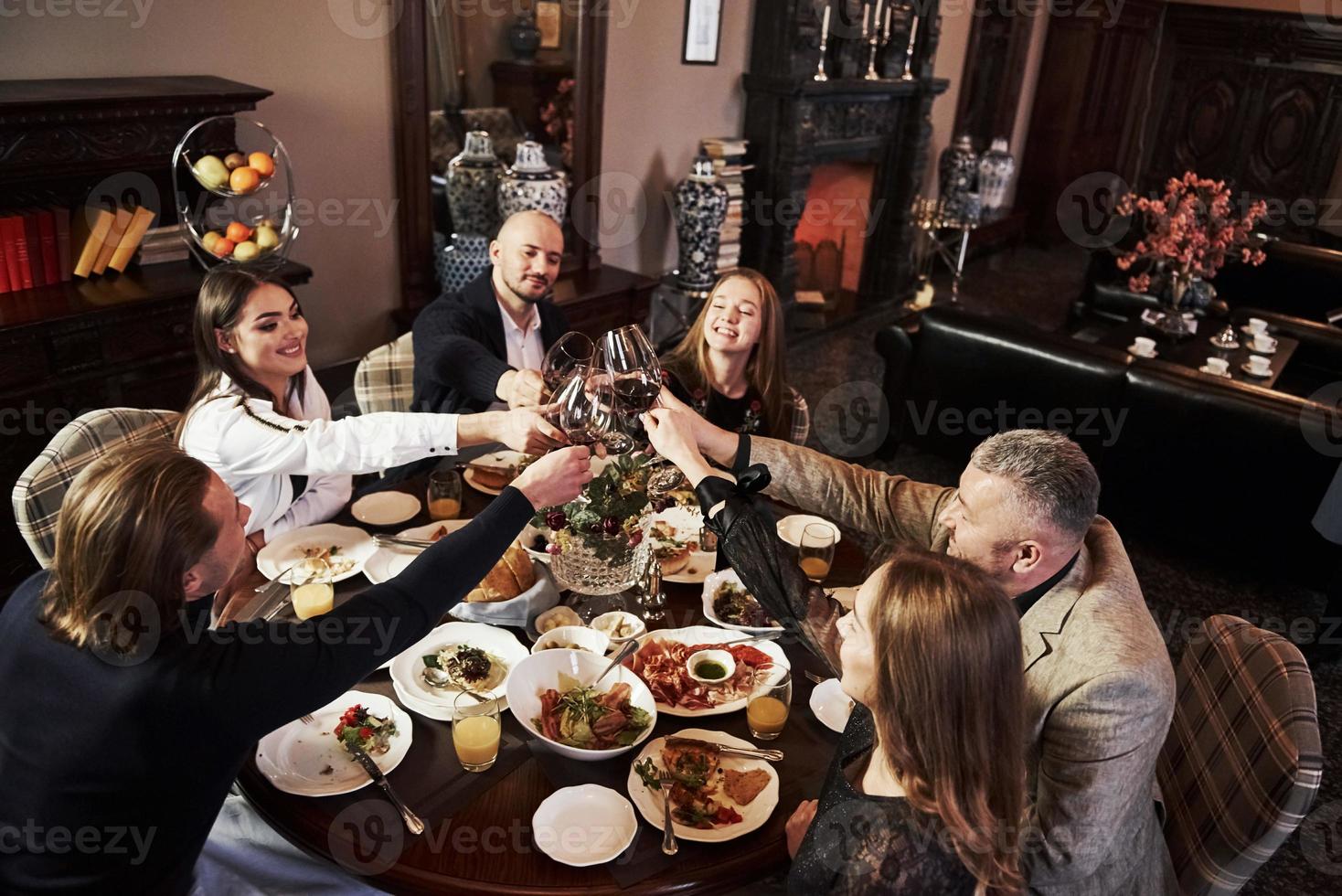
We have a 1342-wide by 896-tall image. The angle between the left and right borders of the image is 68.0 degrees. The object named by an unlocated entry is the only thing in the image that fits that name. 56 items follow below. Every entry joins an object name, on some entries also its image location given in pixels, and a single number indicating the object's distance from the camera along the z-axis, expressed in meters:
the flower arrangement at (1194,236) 4.91
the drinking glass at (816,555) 2.05
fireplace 5.35
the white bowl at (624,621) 1.83
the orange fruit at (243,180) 3.05
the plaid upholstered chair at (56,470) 1.90
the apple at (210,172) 3.02
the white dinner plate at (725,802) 1.41
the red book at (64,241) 2.99
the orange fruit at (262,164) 3.10
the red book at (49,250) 2.96
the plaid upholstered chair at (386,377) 2.75
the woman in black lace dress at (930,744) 1.23
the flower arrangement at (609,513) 1.76
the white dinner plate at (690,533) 2.05
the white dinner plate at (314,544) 1.96
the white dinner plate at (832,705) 1.65
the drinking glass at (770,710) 1.61
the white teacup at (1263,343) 4.76
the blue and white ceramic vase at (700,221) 5.05
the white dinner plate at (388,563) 1.93
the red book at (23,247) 2.89
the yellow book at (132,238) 3.08
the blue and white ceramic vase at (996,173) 7.16
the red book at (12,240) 2.87
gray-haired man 1.41
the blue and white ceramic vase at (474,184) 4.09
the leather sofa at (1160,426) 3.41
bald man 2.56
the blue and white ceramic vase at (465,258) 4.09
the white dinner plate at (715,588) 1.87
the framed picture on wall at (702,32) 4.91
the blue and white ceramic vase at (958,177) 6.94
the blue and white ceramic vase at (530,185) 4.07
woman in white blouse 2.12
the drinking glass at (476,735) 1.49
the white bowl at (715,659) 1.75
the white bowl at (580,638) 1.76
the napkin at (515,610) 1.84
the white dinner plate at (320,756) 1.46
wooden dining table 1.34
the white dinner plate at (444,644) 1.65
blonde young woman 2.62
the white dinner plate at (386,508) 2.17
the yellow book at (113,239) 3.05
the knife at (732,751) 1.56
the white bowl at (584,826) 1.37
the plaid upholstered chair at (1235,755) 1.47
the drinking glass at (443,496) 2.19
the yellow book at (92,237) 3.02
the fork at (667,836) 1.39
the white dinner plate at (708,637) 1.80
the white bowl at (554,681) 1.56
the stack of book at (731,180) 5.19
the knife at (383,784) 1.40
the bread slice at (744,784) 1.49
